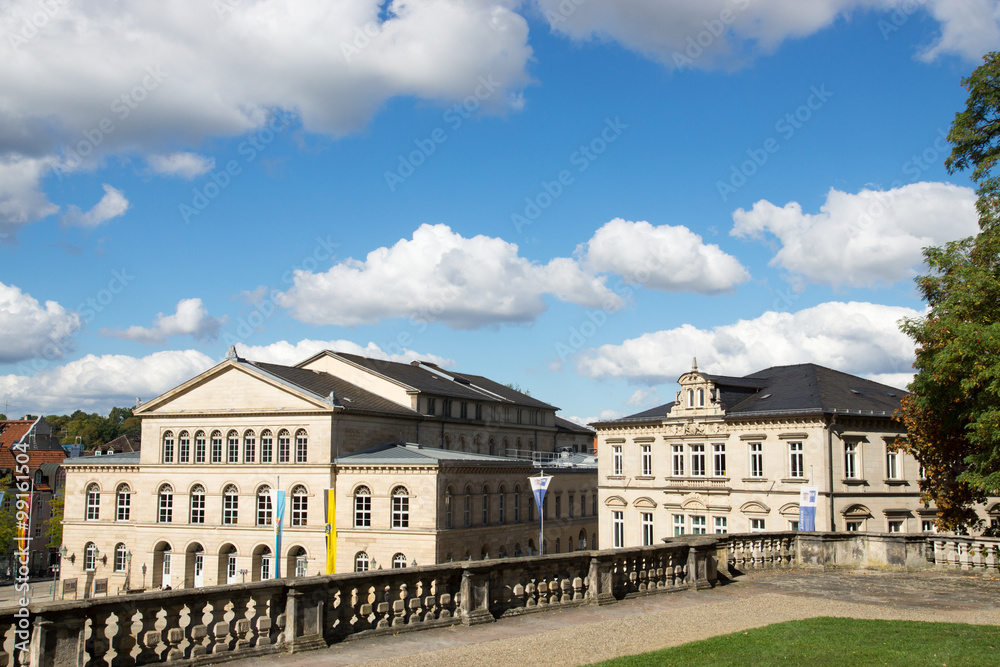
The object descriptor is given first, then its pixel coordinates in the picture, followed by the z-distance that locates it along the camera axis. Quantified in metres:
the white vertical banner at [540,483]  44.22
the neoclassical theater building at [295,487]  52.81
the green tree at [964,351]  20.62
